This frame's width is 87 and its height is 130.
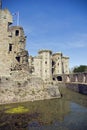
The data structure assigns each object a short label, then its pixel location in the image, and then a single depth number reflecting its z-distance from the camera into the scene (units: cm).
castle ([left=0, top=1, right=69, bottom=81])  2325
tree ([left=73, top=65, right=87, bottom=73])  5664
